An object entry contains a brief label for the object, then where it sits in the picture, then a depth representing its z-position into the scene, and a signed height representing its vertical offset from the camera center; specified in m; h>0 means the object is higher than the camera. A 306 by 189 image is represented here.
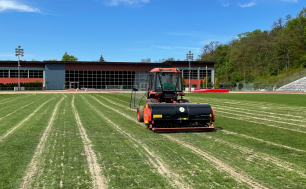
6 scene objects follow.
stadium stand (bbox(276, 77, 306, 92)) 67.45 +0.83
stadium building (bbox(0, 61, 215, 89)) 74.06 +4.14
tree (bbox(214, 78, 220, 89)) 77.51 +1.08
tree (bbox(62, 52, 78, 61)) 152.38 +16.67
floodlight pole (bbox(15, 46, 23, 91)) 67.56 +8.81
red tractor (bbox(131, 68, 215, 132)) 9.80 -0.72
